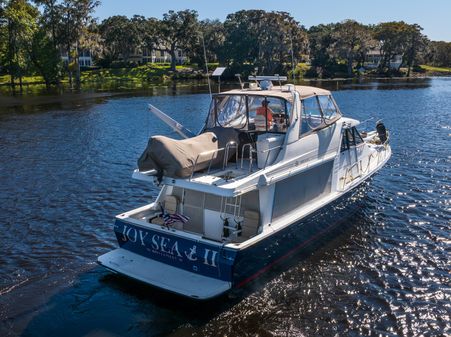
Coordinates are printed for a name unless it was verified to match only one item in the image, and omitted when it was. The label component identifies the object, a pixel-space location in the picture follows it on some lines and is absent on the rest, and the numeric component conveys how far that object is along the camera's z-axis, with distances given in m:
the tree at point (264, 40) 86.75
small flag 11.61
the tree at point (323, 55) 101.44
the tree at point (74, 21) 74.31
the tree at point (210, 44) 95.27
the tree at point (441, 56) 134.25
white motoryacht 11.05
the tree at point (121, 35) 94.88
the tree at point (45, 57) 73.56
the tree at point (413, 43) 104.62
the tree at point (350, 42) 99.73
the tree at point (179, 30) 92.94
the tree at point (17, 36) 68.38
